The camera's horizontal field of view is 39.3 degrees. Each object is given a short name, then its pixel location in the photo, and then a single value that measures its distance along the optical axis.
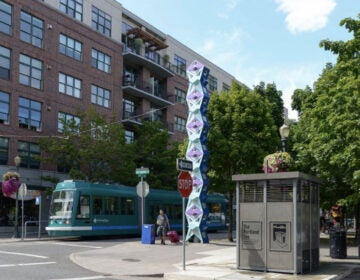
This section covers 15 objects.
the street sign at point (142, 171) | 22.36
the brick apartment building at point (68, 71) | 35.31
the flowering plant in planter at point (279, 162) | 15.73
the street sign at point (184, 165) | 14.30
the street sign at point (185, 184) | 14.13
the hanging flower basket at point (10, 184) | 29.67
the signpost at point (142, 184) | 22.00
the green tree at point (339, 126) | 16.20
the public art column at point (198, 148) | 24.42
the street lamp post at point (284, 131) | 18.80
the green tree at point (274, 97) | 34.44
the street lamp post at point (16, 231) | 28.25
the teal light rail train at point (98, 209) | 26.06
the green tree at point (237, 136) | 26.98
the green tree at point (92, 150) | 34.25
